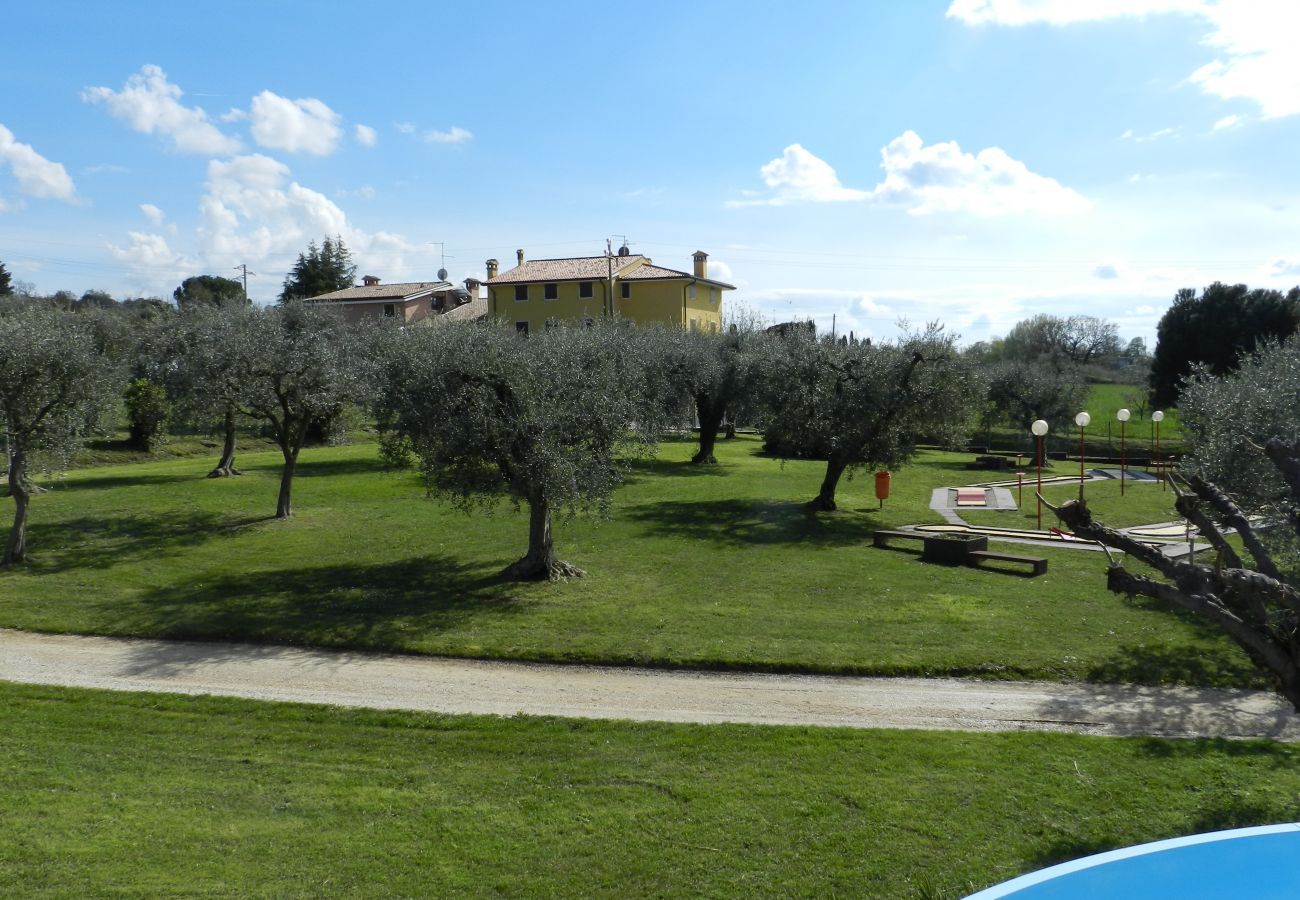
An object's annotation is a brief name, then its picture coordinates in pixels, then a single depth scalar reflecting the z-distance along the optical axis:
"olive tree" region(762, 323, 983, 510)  27.81
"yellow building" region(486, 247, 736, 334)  65.62
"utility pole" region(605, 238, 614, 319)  61.32
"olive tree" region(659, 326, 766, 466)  39.97
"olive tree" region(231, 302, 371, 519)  24.53
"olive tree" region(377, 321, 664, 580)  18.73
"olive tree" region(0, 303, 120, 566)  20.23
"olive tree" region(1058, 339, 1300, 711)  7.74
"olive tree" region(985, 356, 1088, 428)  52.62
